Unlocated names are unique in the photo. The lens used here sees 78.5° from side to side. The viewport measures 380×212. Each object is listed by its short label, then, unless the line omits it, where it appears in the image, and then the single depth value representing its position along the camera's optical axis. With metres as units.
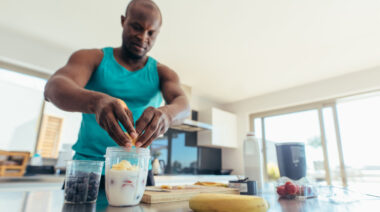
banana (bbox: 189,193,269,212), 0.43
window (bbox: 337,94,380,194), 2.92
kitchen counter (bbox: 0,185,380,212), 0.46
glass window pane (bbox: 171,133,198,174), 3.65
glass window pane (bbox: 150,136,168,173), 3.41
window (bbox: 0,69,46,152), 2.33
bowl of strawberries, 0.72
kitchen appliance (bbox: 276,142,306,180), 0.96
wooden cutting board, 0.55
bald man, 0.70
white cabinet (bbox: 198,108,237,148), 3.77
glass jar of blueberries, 0.52
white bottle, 1.07
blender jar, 0.49
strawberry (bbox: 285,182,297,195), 0.72
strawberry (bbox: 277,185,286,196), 0.75
